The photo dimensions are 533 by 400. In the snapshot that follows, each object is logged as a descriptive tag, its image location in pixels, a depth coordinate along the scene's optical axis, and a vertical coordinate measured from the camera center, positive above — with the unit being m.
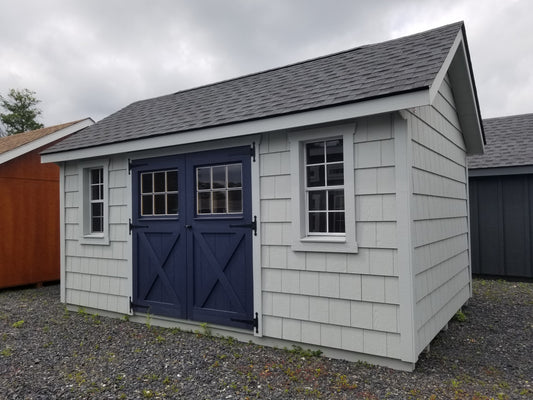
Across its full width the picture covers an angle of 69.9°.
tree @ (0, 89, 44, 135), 25.44 +7.18
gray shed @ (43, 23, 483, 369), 3.78 +0.10
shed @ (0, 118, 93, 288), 8.39 +0.09
